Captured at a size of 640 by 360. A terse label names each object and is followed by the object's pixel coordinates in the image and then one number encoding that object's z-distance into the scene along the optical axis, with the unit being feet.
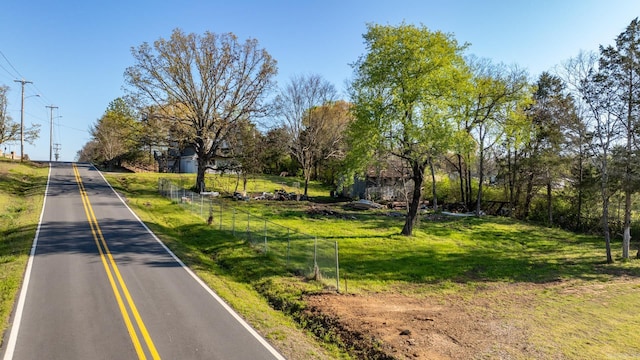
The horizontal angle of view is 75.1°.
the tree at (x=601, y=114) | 80.53
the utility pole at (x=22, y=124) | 188.71
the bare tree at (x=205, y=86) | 134.00
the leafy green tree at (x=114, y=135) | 137.80
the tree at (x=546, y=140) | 98.56
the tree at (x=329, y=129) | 177.29
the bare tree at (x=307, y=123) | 173.17
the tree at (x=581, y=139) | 82.28
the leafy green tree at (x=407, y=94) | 82.84
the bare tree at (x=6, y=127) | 198.49
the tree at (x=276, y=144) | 153.69
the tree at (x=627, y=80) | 79.46
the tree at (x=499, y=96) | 119.51
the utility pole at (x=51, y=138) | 282.44
